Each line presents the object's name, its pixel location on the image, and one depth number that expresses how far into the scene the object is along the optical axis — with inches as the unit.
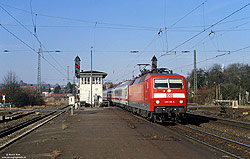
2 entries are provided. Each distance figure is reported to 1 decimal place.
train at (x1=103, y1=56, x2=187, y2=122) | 670.5
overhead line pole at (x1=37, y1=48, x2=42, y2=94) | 1901.3
